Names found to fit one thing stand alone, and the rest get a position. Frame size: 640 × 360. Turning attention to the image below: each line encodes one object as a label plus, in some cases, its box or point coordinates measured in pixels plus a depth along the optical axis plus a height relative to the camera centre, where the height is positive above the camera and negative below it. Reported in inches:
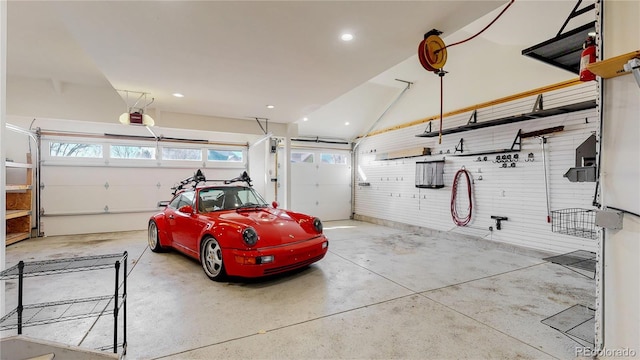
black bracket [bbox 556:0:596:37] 68.9 +44.0
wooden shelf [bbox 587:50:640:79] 56.4 +25.3
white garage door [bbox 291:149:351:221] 343.6 -7.5
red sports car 120.8 -28.1
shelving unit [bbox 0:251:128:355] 56.1 -21.3
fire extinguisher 70.1 +31.4
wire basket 155.2 -24.7
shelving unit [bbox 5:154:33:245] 225.3 -24.8
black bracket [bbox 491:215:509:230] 200.6 -31.7
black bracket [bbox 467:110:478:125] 216.4 +48.3
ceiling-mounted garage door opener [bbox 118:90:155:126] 183.3 +39.1
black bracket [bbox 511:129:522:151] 190.7 +25.6
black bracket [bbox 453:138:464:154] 228.8 +27.4
